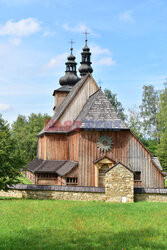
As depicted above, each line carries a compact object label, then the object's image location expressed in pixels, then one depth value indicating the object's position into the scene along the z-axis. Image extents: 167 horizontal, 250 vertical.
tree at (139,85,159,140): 53.44
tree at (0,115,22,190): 19.74
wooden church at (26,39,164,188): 25.41
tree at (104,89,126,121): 60.66
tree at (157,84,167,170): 42.11
